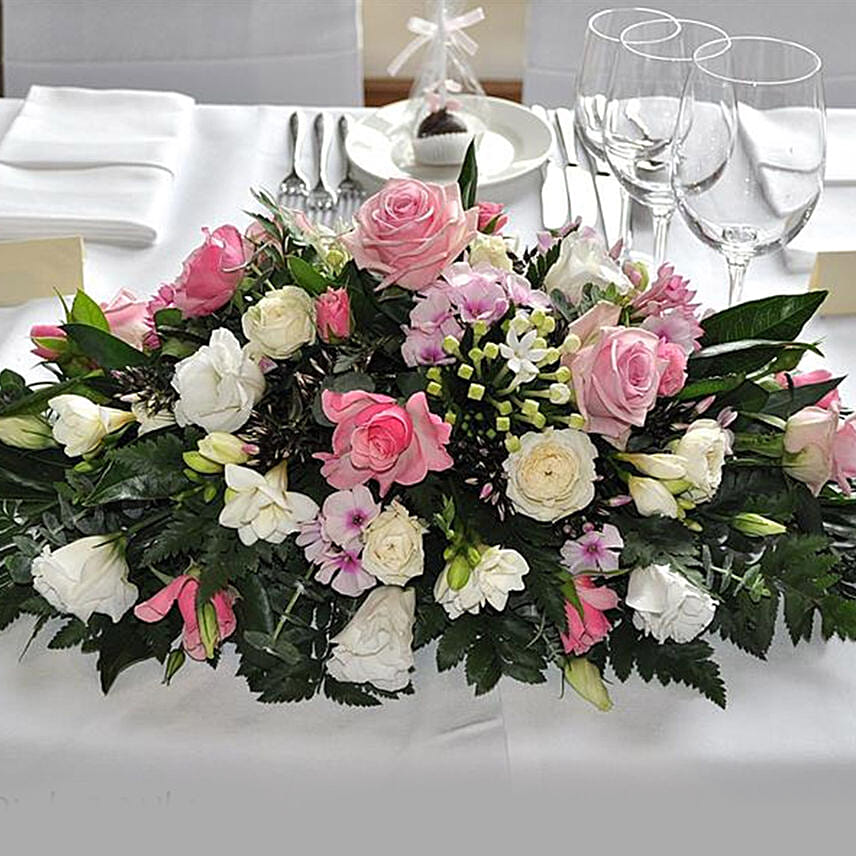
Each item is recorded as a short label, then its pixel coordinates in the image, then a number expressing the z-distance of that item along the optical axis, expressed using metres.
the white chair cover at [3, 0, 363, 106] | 2.00
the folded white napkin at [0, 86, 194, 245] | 1.54
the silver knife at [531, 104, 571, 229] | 1.56
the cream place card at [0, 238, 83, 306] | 1.45
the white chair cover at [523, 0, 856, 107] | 1.96
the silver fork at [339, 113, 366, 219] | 1.58
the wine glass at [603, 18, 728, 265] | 1.33
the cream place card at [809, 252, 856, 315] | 1.44
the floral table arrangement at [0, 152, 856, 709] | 1.04
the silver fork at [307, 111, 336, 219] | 1.57
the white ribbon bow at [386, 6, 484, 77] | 1.77
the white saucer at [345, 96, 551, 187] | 1.63
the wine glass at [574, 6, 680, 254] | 1.38
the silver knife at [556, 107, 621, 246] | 1.55
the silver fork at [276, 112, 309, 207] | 1.58
